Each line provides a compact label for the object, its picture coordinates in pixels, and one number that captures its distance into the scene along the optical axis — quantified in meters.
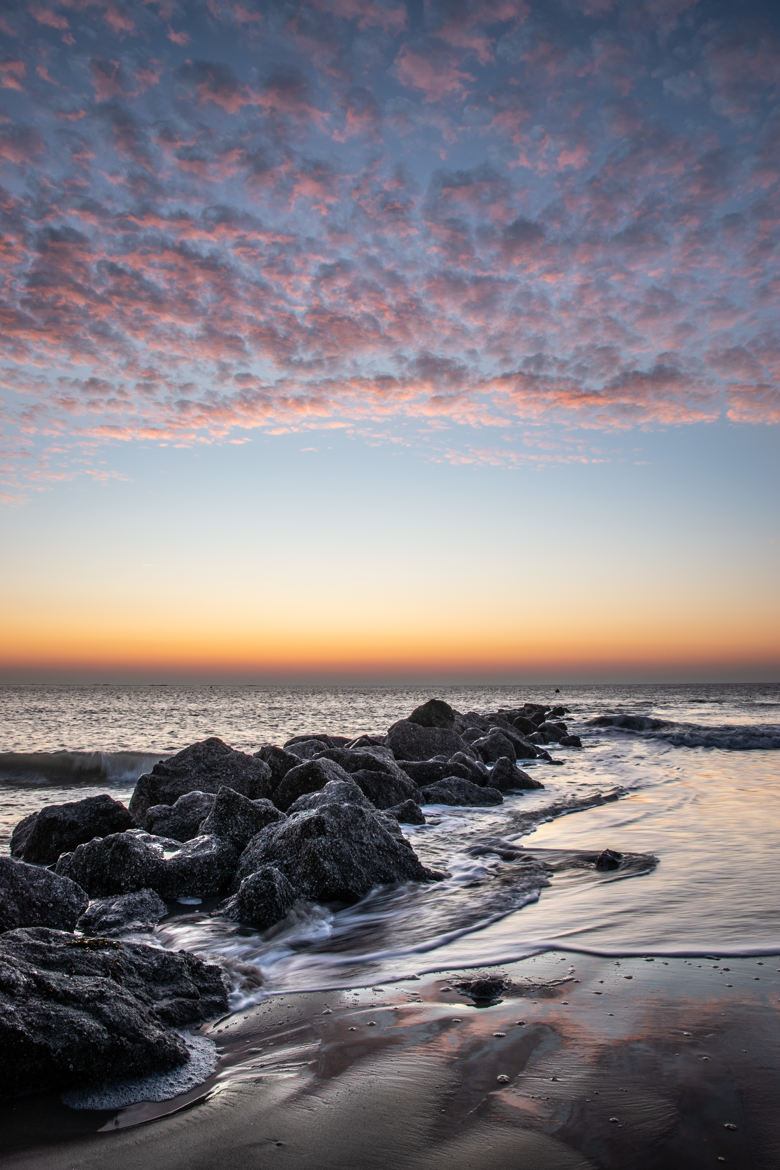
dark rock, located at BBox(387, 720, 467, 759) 14.72
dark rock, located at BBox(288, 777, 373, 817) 7.02
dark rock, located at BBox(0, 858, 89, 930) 4.56
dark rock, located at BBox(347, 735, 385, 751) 13.90
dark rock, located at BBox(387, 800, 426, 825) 9.22
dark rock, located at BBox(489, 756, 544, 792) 12.29
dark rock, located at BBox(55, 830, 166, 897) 5.92
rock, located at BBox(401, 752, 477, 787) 12.08
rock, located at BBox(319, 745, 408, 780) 10.55
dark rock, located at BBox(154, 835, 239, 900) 6.04
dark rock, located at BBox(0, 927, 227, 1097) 2.68
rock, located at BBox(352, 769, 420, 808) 9.98
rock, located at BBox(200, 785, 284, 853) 6.98
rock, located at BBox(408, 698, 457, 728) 17.62
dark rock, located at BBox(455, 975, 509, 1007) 3.49
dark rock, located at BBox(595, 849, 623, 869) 6.29
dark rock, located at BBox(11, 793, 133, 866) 7.24
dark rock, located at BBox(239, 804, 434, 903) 5.76
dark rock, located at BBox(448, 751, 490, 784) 12.29
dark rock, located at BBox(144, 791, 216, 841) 8.52
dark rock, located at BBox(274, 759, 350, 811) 8.97
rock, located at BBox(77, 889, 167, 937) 5.12
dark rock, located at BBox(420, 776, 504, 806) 10.90
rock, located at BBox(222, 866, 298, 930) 5.18
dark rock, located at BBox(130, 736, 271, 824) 9.76
